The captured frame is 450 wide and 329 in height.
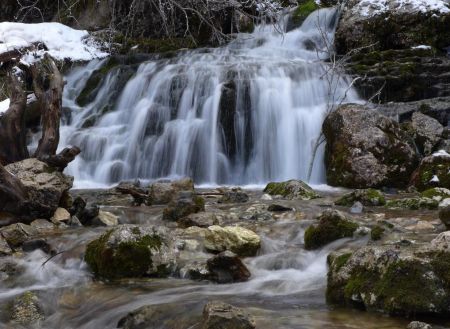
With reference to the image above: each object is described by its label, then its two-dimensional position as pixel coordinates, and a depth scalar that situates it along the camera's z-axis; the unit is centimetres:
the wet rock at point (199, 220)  601
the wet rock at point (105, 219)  654
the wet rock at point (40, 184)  656
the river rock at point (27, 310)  385
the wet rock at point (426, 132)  1036
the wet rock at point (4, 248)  513
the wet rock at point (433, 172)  852
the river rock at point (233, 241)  496
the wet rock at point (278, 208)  696
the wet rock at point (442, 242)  329
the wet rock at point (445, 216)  532
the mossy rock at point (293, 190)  828
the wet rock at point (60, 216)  652
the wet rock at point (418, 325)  283
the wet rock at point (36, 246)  533
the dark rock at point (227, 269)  429
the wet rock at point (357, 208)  688
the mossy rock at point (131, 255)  450
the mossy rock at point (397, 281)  310
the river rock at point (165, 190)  805
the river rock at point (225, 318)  288
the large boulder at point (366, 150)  965
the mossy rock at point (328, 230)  505
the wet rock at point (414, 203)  696
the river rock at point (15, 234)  548
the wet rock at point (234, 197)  817
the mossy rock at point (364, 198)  745
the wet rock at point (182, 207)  659
